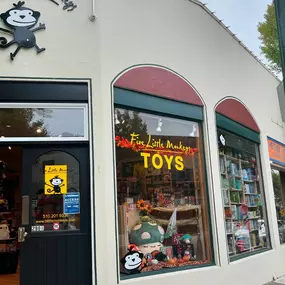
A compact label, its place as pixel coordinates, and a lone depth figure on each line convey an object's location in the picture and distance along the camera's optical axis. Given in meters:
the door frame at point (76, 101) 4.57
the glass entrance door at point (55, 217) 4.49
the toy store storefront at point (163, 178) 5.23
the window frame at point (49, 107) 4.68
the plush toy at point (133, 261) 4.92
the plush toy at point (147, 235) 5.28
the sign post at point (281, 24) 2.95
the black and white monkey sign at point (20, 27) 4.76
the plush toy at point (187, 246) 5.70
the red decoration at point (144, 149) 5.26
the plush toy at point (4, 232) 7.38
